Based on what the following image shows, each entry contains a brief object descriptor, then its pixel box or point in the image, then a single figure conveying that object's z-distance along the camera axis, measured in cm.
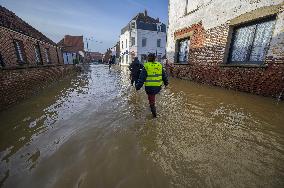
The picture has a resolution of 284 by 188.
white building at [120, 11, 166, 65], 3375
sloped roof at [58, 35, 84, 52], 4947
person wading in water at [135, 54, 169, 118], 450
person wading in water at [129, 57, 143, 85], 742
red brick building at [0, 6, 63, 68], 810
